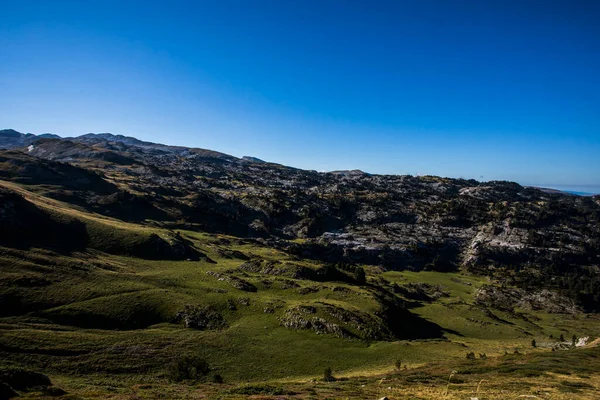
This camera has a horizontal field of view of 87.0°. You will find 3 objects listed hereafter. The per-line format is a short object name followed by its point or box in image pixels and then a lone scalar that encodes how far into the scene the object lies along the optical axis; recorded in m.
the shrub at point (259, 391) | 41.36
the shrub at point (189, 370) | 55.12
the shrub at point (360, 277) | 143.70
